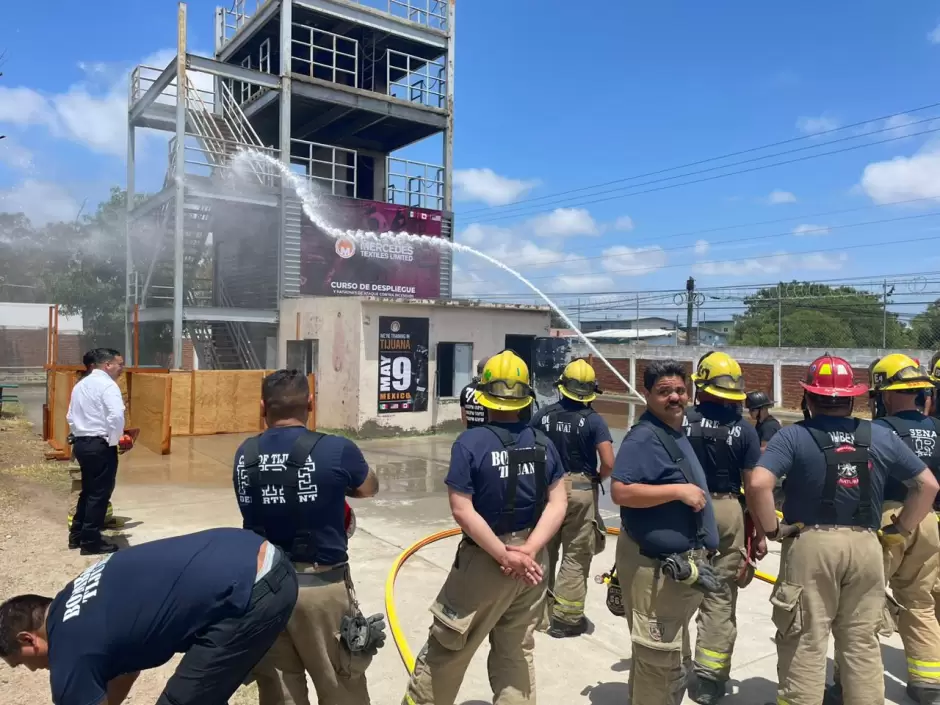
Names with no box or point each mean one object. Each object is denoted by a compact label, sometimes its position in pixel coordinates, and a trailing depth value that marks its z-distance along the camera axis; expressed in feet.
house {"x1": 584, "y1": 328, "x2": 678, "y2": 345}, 150.47
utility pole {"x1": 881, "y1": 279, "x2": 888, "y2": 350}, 58.34
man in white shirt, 19.08
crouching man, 6.44
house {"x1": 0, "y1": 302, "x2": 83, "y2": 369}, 112.37
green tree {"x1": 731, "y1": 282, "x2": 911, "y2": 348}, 88.25
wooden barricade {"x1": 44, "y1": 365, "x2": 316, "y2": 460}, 36.68
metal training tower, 58.08
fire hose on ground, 13.06
